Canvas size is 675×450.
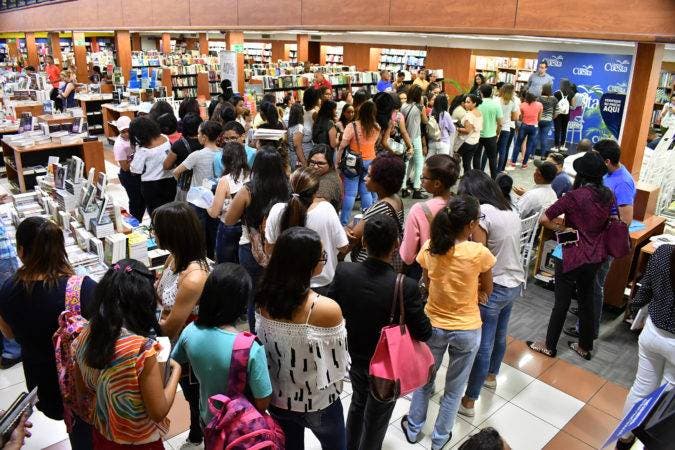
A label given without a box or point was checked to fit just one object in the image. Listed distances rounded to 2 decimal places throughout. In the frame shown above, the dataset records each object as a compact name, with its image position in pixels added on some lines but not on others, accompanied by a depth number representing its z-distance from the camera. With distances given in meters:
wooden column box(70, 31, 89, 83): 15.30
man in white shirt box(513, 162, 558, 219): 4.13
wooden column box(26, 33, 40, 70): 19.95
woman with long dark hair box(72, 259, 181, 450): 1.71
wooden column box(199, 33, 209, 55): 16.94
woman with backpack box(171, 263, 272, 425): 1.80
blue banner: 9.72
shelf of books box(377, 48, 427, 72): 16.70
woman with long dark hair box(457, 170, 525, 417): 2.75
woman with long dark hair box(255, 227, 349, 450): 1.90
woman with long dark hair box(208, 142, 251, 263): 3.56
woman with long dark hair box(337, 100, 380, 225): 5.25
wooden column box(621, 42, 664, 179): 4.80
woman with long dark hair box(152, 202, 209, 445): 2.27
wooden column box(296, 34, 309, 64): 12.86
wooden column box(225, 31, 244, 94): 10.43
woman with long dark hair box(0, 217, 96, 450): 2.13
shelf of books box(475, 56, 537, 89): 14.56
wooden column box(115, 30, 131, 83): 13.56
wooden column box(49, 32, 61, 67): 19.00
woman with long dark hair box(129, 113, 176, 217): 4.47
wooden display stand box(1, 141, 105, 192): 6.16
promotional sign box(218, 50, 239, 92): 10.14
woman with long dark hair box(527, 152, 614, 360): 3.36
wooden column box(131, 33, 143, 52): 25.02
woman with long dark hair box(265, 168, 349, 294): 2.85
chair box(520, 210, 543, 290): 3.92
